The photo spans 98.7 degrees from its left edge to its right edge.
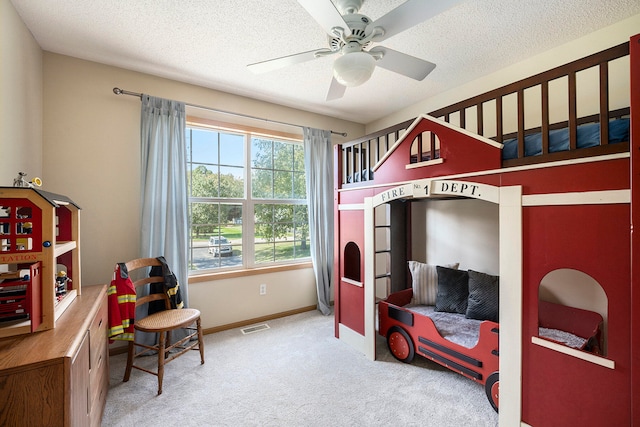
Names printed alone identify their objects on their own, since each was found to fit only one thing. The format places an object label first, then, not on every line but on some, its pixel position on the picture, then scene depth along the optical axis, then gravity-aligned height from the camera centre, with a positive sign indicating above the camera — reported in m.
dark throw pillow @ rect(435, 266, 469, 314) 2.57 -0.75
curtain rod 2.49 +1.14
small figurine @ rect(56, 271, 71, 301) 1.61 -0.41
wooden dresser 0.96 -0.60
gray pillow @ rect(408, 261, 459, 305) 2.79 -0.73
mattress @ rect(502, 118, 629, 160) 1.27 +0.37
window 3.04 +0.17
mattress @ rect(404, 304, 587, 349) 1.95 -0.95
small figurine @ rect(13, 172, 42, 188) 1.55 +0.20
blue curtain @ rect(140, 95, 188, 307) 2.58 +0.30
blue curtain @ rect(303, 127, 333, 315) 3.55 +0.10
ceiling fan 1.27 +0.95
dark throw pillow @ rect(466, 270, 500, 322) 2.37 -0.76
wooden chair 2.03 -0.83
